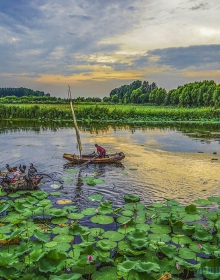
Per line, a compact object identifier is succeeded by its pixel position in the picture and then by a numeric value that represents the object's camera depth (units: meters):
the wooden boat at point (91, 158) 14.98
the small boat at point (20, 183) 10.35
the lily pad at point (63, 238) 6.67
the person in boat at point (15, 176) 10.50
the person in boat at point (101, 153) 15.19
